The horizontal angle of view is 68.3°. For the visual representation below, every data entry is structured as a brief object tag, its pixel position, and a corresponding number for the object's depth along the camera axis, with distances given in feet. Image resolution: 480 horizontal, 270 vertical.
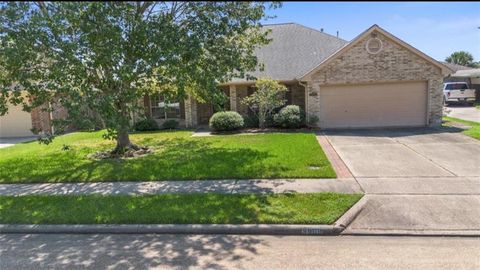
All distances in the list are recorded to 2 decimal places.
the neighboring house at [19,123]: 65.16
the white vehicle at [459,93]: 92.94
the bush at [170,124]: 63.36
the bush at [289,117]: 53.87
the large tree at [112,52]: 22.09
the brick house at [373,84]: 52.39
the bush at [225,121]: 54.54
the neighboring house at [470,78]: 99.35
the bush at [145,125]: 62.64
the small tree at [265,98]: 53.16
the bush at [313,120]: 55.01
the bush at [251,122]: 58.90
